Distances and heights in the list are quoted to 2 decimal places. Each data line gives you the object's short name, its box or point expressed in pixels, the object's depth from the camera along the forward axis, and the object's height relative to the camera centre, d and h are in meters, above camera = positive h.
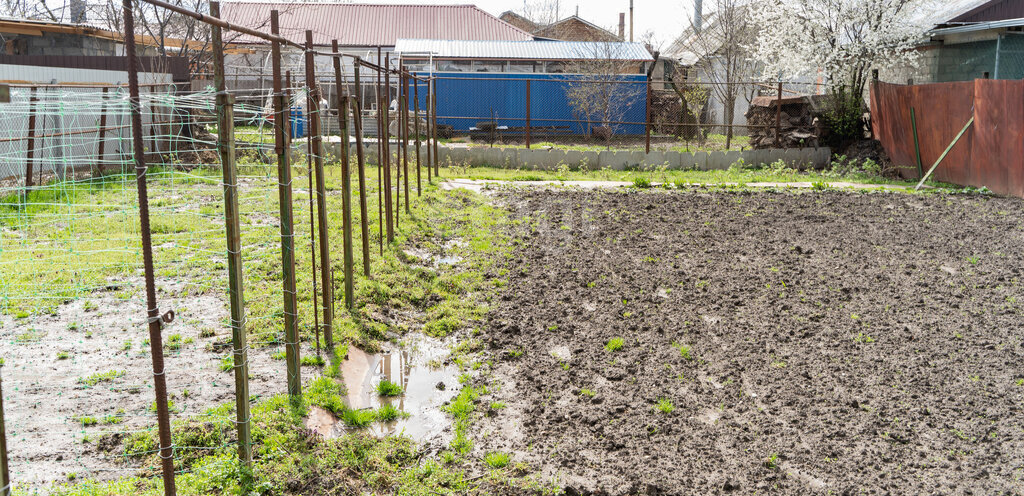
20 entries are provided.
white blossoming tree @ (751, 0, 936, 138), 19.38 +2.43
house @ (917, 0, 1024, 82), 17.73 +2.26
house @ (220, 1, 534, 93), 34.59 +5.30
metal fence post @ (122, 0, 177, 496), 3.05 -0.62
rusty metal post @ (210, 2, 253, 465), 4.01 -0.59
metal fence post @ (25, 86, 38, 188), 12.08 -0.39
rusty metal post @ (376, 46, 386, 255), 8.94 -0.08
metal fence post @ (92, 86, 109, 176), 13.91 -0.15
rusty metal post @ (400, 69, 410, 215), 10.52 +0.29
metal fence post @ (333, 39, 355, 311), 6.86 -0.45
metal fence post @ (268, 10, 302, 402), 5.12 -0.75
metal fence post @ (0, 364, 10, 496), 2.36 -1.00
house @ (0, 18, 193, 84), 15.77 +2.04
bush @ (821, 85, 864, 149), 19.28 +0.49
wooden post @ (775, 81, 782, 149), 19.30 +0.38
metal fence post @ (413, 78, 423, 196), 12.91 -0.73
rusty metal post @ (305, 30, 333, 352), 5.84 -0.46
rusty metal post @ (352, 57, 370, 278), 7.40 -0.57
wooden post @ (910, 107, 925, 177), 16.91 -0.22
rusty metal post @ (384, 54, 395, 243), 9.37 -0.58
